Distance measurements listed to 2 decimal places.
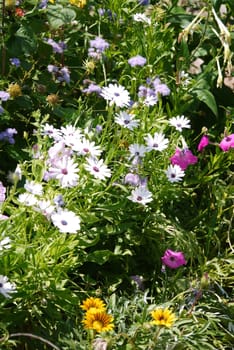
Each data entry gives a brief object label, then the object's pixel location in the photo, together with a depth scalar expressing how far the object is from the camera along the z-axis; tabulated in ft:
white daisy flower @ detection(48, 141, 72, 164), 6.68
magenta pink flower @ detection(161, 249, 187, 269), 7.37
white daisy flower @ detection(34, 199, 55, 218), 6.31
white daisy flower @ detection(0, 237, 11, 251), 5.87
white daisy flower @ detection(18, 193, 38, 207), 6.27
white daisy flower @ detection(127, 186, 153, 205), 7.09
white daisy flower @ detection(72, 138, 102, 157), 6.78
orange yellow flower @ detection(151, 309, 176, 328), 5.84
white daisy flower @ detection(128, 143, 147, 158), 7.22
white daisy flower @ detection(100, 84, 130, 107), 7.38
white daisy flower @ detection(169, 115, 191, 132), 7.70
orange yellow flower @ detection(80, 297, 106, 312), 6.10
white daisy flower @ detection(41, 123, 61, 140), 7.21
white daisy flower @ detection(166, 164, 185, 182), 7.36
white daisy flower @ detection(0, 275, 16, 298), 5.79
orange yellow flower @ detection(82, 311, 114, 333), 5.86
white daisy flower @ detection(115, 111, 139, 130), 7.25
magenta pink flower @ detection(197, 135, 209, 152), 8.20
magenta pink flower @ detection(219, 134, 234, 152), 8.01
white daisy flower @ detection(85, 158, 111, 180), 6.62
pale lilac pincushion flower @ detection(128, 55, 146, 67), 8.43
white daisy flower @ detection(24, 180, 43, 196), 6.32
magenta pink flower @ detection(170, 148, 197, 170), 7.69
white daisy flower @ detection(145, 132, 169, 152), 7.30
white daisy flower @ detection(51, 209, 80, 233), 6.08
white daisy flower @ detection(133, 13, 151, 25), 9.02
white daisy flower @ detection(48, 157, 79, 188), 6.42
